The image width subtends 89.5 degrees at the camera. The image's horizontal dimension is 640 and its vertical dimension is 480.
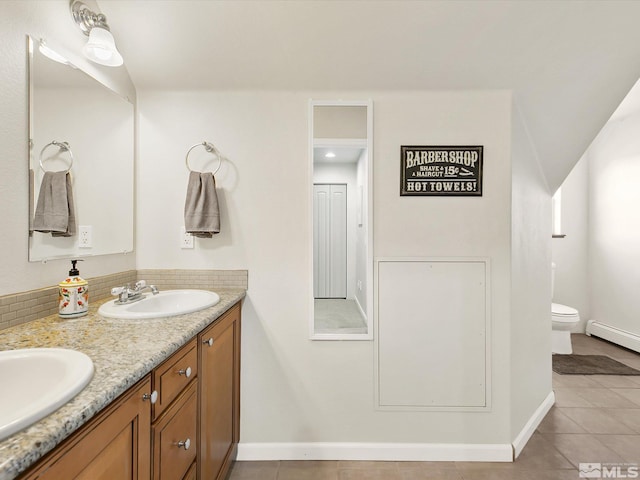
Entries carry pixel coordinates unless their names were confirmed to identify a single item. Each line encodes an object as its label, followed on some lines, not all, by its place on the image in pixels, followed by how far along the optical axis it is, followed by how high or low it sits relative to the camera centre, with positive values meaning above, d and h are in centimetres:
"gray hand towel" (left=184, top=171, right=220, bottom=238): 172 +17
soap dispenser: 120 -23
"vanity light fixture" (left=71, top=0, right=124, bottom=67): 135 +85
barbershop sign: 182 +39
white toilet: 303 -82
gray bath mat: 281 -114
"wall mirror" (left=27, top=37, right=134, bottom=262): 125 +40
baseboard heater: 323 -100
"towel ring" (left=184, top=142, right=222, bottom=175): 183 +50
